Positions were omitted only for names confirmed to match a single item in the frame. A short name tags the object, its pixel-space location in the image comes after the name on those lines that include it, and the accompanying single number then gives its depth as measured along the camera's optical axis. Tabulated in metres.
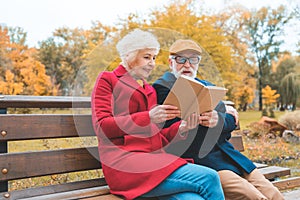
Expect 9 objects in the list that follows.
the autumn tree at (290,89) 12.69
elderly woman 1.59
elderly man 1.89
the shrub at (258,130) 8.41
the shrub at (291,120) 9.28
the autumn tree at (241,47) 13.74
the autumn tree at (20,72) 10.94
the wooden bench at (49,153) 1.76
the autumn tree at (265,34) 14.81
